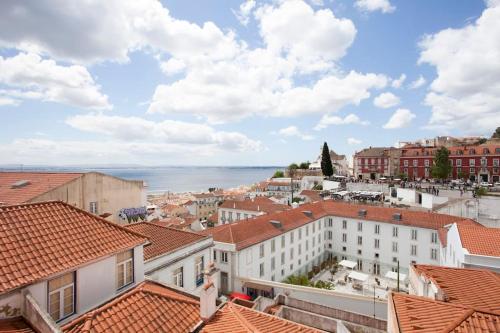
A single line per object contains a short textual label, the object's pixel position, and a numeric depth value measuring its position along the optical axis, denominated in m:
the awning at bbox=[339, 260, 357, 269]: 40.32
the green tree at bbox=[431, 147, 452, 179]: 74.88
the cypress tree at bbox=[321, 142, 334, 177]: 100.44
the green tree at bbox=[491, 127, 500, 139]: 110.82
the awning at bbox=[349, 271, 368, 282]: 35.99
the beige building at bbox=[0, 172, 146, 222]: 20.00
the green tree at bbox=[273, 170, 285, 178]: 132.88
